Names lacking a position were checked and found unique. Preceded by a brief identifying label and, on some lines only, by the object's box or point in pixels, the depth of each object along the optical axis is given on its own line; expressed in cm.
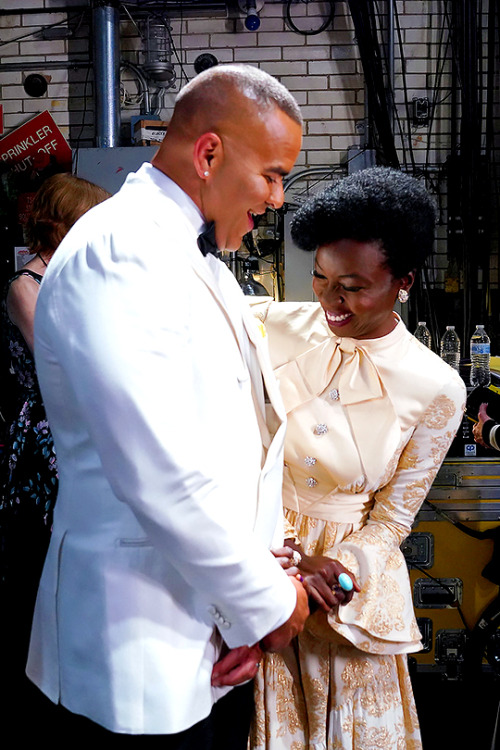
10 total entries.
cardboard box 468
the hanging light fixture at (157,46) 491
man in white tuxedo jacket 93
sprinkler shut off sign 520
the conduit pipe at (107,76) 482
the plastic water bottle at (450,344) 379
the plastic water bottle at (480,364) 309
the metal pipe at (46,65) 514
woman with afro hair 146
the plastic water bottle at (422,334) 417
